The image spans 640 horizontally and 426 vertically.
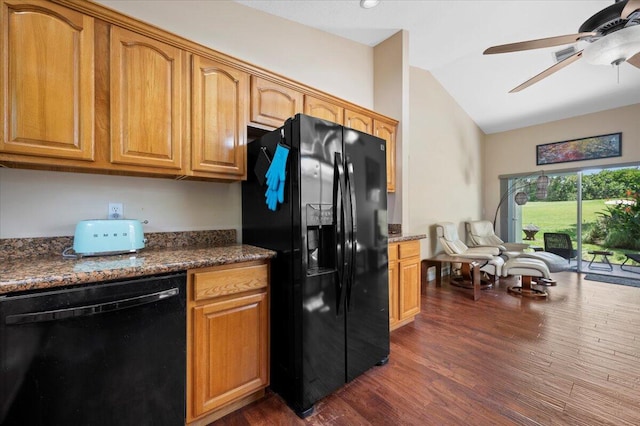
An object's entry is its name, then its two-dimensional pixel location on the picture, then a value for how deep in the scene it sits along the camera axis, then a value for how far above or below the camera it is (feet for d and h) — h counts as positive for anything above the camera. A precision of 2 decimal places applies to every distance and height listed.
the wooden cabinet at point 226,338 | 4.70 -2.43
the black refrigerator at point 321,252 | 5.29 -0.92
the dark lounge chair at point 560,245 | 16.22 -2.12
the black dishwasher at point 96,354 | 3.33 -2.02
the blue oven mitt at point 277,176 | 5.36 +0.71
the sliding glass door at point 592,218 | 15.20 -0.46
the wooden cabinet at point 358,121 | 9.02 +3.13
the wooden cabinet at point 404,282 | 8.48 -2.38
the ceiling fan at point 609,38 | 5.91 +4.25
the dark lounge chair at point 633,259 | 14.16 -2.65
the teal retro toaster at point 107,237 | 4.89 -0.51
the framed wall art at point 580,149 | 15.12 +3.73
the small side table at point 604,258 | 15.70 -2.84
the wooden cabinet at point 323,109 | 7.90 +3.15
